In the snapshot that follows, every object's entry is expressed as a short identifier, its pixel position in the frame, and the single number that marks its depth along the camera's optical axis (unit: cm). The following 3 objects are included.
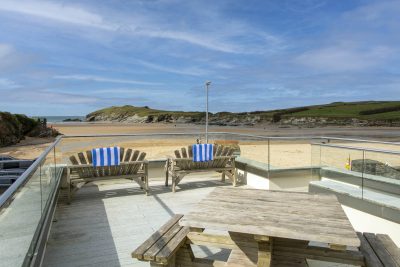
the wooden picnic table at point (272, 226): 252
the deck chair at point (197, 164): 746
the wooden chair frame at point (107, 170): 657
